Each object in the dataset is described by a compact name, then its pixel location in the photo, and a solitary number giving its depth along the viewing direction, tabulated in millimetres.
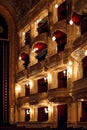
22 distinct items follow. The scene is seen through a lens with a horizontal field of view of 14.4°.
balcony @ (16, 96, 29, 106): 30797
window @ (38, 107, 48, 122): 28516
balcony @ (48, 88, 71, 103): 23891
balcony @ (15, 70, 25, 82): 32438
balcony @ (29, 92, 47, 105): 27516
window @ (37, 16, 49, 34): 29162
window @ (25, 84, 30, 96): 32525
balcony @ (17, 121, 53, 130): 26708
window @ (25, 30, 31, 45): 33159
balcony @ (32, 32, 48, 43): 28000
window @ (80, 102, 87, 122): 22703
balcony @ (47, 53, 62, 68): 25142
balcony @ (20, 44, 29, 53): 32094
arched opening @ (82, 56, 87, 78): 22781
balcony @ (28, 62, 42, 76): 28766
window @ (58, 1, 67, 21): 26109
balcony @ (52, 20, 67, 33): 24764
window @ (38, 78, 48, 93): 29109
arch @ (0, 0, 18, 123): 34531
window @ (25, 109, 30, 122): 32188
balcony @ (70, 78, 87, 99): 20344
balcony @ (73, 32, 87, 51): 20609
